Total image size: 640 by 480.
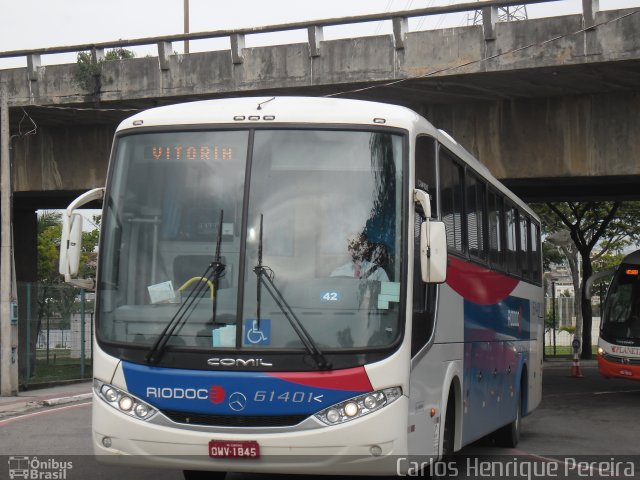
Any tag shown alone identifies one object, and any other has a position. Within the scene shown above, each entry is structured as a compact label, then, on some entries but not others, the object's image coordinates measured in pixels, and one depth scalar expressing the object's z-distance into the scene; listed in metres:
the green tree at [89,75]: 21.45
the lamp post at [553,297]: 38.58
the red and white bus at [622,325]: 23.52
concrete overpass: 18.22
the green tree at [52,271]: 25.63
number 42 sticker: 8.01
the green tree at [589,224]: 39.19
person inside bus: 8.11
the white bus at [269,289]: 7.87
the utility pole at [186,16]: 35.75
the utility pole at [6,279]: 20.78
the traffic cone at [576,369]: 29.07
